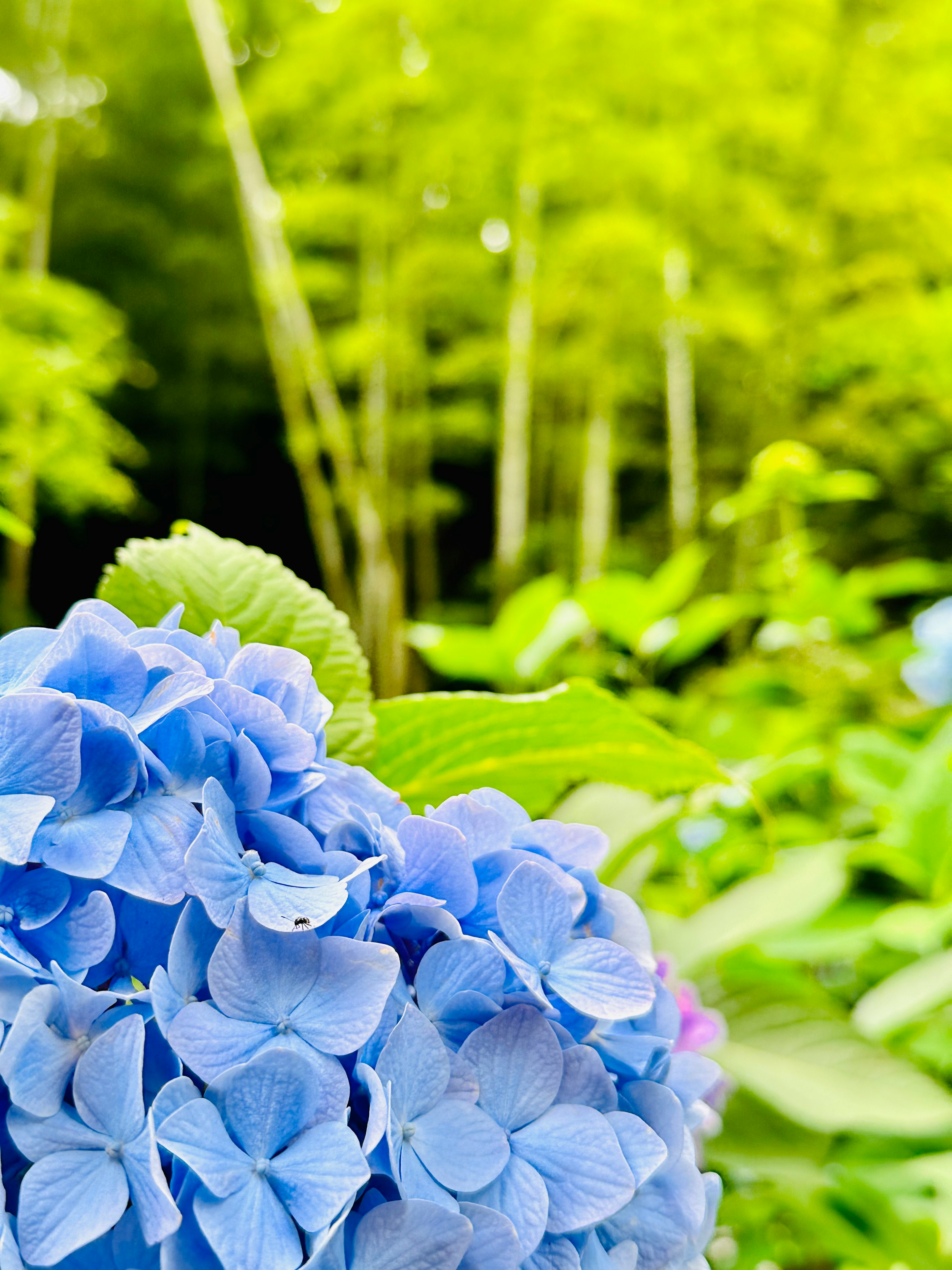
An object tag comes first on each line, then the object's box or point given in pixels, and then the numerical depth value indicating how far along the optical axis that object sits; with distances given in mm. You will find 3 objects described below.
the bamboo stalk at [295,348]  3139
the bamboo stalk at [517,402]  3668
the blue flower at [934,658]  633
